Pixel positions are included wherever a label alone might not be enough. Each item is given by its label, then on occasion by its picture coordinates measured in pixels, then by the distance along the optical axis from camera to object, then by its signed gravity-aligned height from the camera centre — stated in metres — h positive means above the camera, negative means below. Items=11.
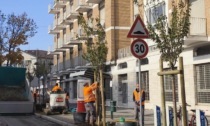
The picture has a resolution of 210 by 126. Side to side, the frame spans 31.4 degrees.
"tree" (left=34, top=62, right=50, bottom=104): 50.19 +2.46
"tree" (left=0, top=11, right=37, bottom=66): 39.52 +5.32
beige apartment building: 22.38 +2.78
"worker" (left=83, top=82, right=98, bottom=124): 15.09 -0.47
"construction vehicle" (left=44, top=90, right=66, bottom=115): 23.14 -0.82
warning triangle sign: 9.66 +1.51
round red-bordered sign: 9.70 +1.04
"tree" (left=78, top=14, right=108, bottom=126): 14.62 +1.61
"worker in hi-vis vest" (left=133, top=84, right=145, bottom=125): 15.81 -0.55
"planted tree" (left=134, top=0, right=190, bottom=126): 9.29 +1.32
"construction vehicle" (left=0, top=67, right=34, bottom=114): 22.91 -0.18
